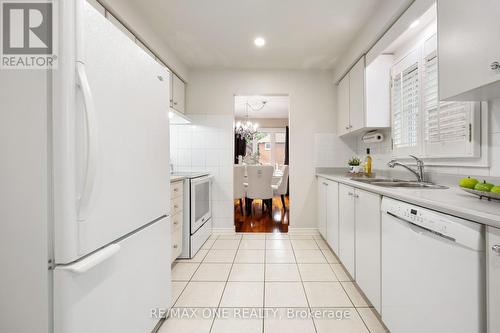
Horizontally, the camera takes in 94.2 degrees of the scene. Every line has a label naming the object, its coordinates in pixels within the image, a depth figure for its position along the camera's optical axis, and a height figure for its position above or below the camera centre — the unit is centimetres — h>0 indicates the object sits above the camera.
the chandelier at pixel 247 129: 622 +90
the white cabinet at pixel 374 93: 239 +72
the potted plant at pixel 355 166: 272 -5
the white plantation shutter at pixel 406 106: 198 +52
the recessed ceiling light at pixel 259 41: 260 +139
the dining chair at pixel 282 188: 477 -53
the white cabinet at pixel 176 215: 223 -52
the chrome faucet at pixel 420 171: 183 -7
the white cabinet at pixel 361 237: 148 -57
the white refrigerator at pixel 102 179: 77 -6
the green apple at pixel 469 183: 107 -10
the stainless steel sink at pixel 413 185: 159 -17
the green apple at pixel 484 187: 97 -11
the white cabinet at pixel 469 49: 94 +50
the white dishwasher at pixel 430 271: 77 -45
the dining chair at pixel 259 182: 421 -36
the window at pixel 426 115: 146 +35
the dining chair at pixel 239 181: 416 -33
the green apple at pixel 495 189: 92 -11
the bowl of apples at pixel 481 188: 93 -12
